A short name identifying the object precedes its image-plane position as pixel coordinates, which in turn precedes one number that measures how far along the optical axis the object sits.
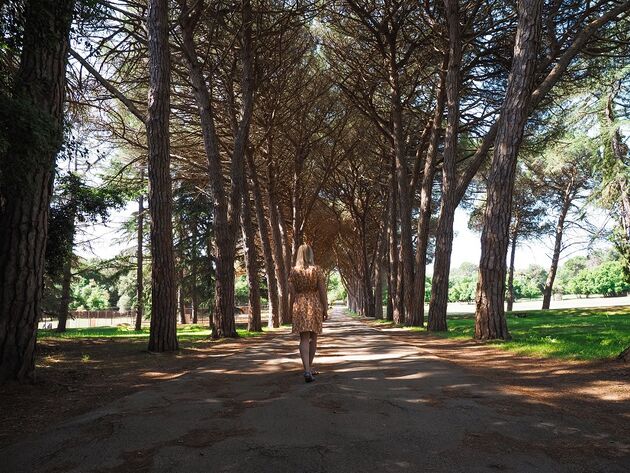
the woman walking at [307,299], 6.43
